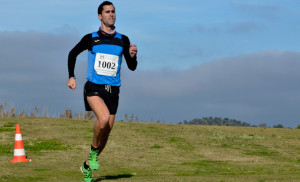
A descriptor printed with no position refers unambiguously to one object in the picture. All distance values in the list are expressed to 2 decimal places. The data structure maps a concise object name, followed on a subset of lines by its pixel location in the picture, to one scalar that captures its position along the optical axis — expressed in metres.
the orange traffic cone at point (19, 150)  22.22
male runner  14.76
